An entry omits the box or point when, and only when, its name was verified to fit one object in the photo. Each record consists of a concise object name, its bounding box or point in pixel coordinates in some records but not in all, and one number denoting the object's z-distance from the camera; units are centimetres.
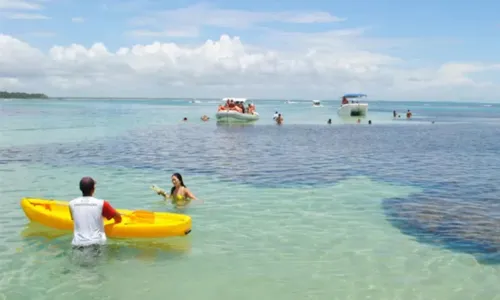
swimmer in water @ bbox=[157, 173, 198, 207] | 1321
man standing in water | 820
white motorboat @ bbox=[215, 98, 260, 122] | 5081
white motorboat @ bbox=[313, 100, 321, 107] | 15588
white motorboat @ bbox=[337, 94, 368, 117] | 6819
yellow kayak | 956
